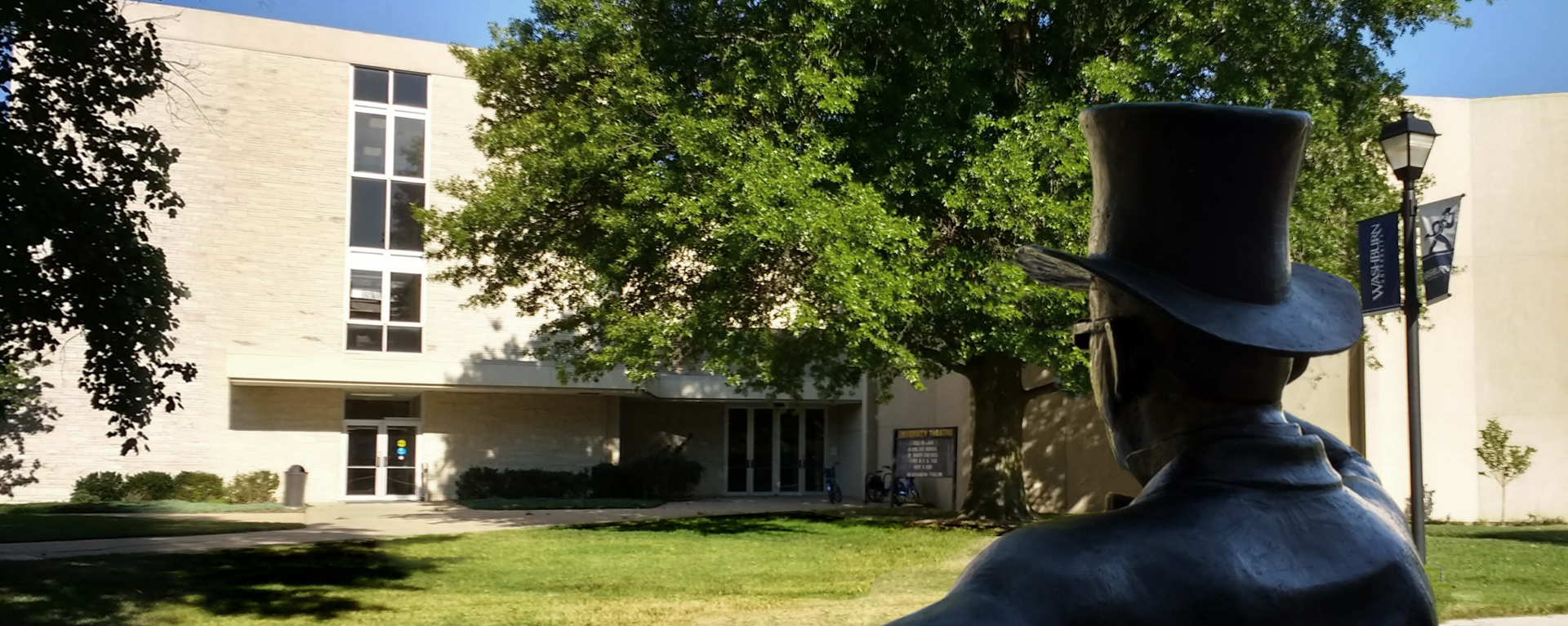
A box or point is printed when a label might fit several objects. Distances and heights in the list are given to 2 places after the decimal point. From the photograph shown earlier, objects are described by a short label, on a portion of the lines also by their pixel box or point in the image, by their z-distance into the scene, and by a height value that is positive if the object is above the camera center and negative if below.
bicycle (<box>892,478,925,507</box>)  28.08 -2.32
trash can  27.73 -2.28
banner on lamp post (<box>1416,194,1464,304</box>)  12.19 +1.52
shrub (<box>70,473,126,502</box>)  27.95 -2.38
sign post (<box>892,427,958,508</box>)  23.83 -1.21
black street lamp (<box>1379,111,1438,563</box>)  11.34 +2.10
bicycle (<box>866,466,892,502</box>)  30.80 -2.40
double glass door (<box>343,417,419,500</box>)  31.38 -1.85
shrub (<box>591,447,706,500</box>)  31.80 -2.31
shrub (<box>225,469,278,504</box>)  29.08 -2.42
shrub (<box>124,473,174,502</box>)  28.25 -2.36
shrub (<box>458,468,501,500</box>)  30.89 -2.44
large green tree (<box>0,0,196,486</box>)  8.99 +1.40
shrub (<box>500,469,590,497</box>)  30.98 -2.42
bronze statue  1.51 -0.01
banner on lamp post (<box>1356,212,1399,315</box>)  11.67 +1.27
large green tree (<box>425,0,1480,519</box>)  15.50 +3.17
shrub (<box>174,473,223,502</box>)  28.55 -2.37
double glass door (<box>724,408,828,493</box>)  37.72 -1.83
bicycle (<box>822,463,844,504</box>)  33.19 -2.54
